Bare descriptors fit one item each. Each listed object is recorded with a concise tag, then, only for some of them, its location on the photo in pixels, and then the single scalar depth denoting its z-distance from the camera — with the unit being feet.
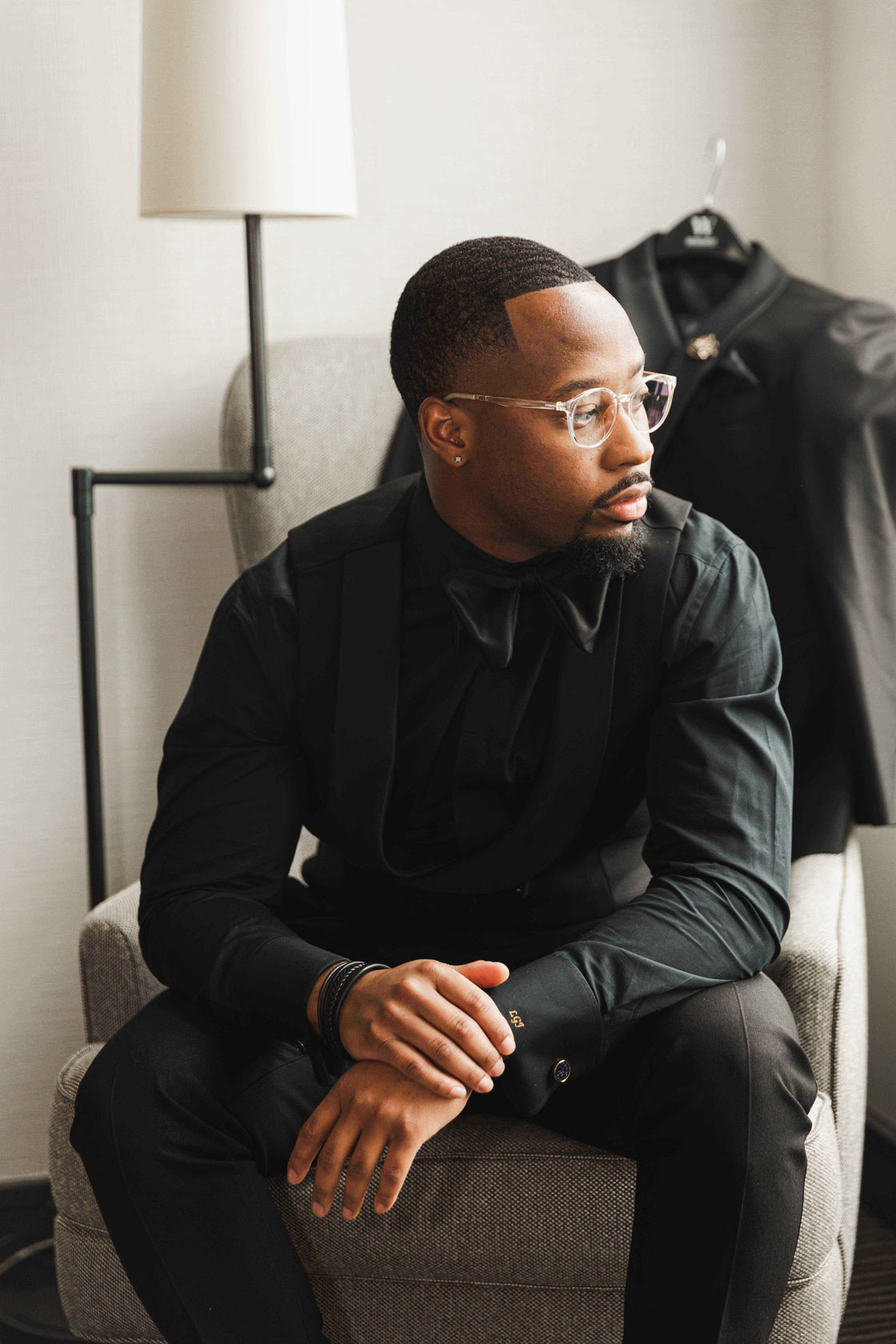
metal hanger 5.90
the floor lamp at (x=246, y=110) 4.94
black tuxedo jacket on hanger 4.80
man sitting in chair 3.42
